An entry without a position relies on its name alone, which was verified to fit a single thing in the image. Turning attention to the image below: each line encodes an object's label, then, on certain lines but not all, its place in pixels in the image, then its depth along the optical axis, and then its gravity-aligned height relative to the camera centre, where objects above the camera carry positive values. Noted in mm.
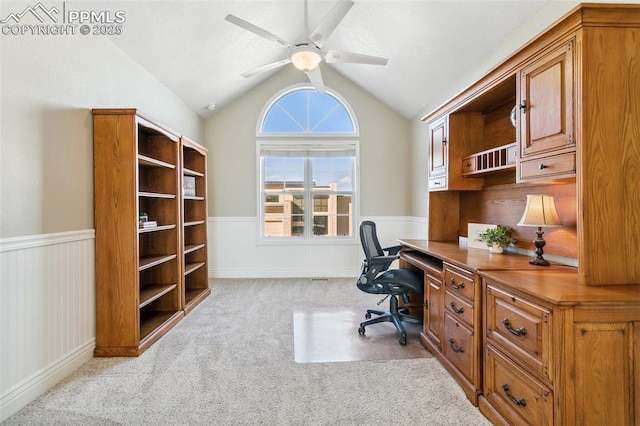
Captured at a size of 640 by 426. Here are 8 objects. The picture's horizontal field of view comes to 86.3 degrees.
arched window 5688 +764
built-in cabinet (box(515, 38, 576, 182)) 1729 +524
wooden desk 1410 -634
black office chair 3029 -640
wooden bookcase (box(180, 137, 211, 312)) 4648 -126
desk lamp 2129 -39
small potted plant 2717 -232
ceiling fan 2576 +1395
